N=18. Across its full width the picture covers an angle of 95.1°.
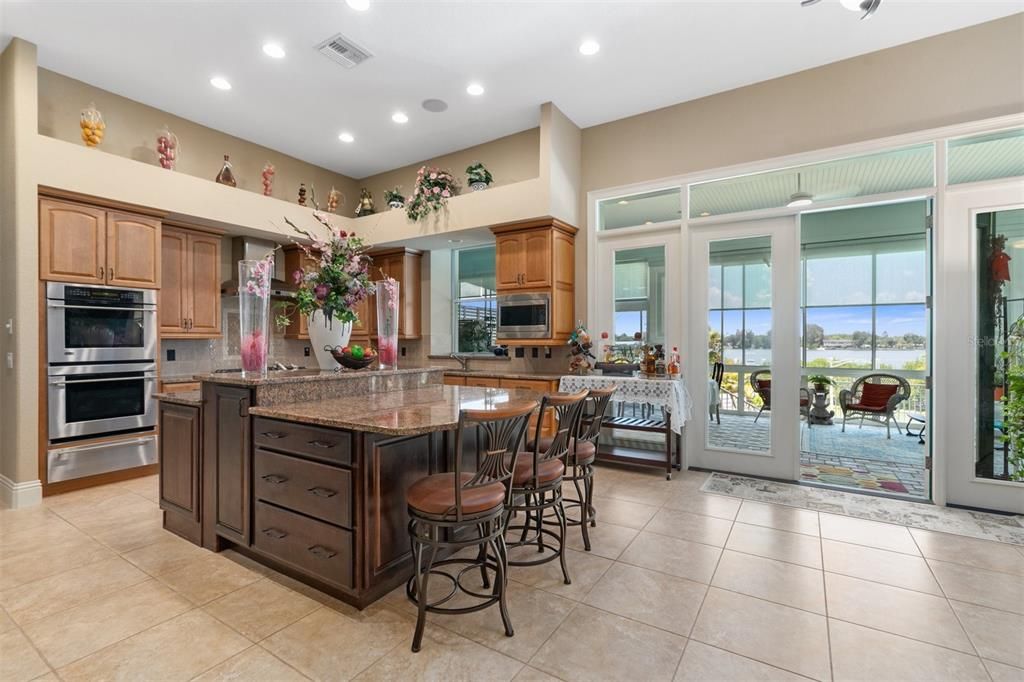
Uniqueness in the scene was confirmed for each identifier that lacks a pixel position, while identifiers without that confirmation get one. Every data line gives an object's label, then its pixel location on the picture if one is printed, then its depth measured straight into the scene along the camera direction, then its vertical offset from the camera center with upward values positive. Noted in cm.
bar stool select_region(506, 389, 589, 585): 226 -68
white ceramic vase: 307 +1
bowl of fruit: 307 -12
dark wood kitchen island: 208 -66
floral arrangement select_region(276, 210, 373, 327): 298 +36
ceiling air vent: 372 +235
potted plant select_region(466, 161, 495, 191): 532 +182
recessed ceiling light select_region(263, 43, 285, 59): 381 +236
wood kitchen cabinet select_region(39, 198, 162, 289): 373 +79
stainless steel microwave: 489 +23
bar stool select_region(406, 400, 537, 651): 184 -67
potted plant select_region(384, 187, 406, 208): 614 +182
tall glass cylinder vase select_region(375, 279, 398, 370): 324 +10
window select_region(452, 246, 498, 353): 638 +51
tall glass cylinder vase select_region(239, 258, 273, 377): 273 +15
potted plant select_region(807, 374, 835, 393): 679 -68
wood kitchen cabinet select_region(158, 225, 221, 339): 478 +57
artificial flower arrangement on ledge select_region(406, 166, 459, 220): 541 +168
